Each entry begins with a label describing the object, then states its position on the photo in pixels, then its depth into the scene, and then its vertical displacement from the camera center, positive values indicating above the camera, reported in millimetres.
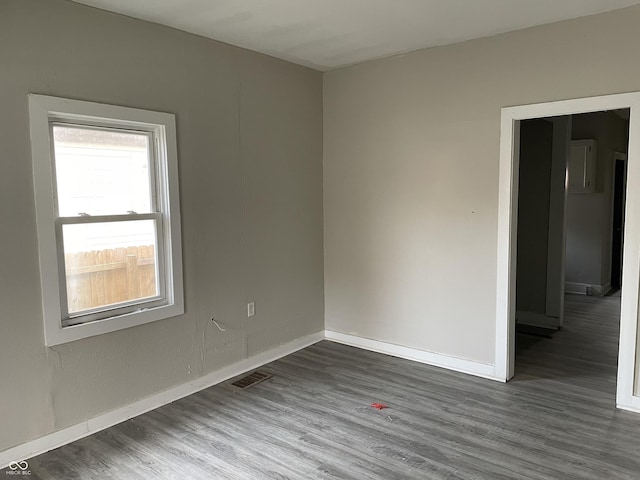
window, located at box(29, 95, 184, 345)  2725 -105
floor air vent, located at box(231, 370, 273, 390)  3670 -1442
